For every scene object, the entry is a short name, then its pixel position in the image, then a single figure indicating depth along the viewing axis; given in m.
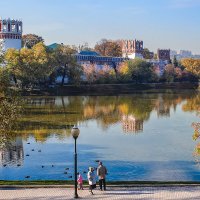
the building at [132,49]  126.00
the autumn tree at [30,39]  98.56
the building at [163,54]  133.62
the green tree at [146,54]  137.88
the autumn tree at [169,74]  98.44
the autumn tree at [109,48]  130.75
